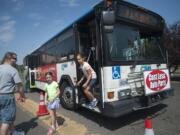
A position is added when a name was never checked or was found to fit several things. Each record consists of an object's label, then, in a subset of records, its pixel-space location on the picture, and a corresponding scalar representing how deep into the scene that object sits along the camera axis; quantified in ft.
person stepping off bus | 12.28
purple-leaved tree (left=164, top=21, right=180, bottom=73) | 38.07
